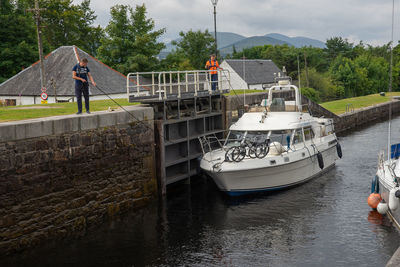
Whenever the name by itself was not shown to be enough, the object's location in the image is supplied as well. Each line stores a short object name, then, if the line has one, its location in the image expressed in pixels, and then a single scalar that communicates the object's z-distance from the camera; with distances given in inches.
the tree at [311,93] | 1876.2
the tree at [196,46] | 2701.8
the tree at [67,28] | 2089.1
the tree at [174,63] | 1936.4
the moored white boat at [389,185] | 524.1
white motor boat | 675.4
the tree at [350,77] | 2433.6
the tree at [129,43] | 1729.8
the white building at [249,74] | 2142.0
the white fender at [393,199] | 520.1
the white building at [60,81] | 1207.6
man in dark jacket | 614.5
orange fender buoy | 608.4
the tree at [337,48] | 3511.3
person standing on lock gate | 887.3
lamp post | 981.7
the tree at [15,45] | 1563.7
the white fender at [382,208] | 581.3
